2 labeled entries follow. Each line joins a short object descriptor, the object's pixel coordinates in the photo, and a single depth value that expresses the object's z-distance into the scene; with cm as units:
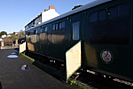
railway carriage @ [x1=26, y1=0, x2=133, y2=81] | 292
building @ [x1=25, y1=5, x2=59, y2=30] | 2549
